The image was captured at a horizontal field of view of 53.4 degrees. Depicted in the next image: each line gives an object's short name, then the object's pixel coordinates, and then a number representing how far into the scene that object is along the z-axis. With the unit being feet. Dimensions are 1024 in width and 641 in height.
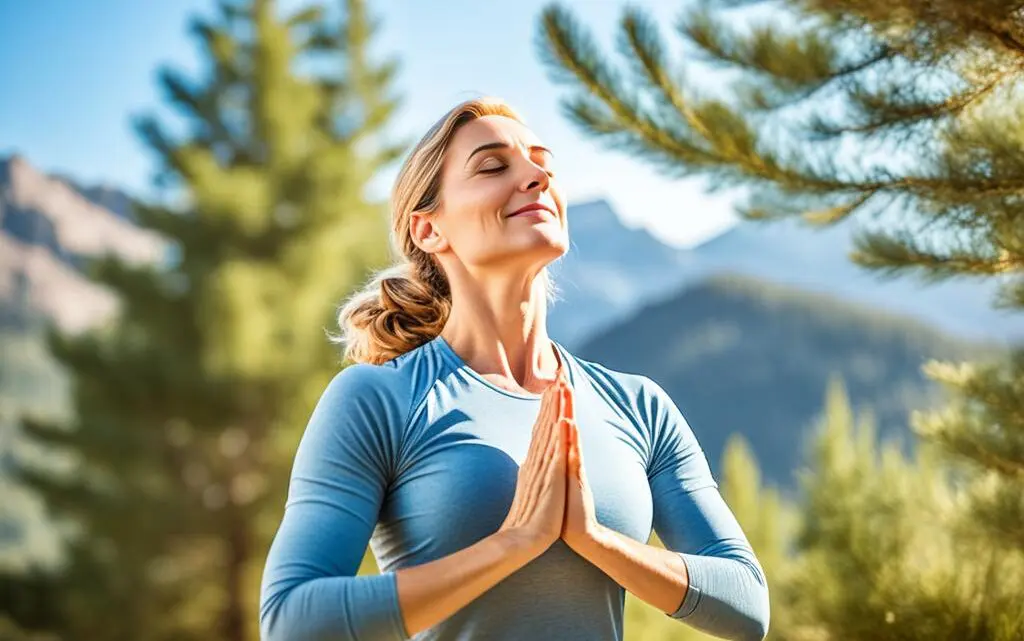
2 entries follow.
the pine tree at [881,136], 9.48
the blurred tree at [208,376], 41.06
